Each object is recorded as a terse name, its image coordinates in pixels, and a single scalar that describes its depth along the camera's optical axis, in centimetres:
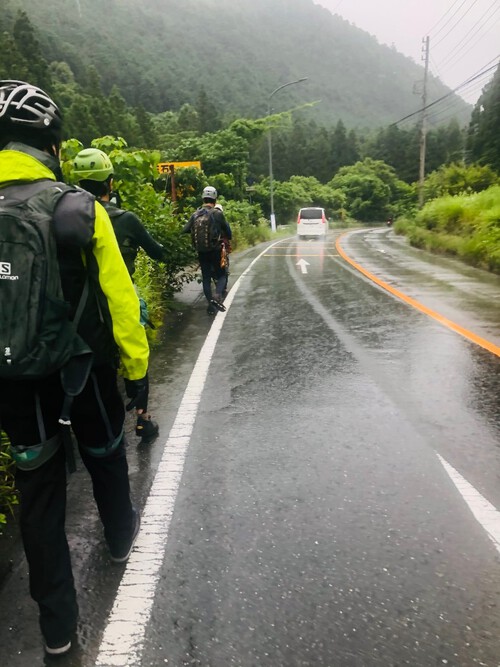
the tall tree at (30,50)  6594
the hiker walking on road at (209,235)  881
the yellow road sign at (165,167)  1488
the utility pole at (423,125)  3765
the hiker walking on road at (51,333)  200
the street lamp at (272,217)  3932
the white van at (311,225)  3456
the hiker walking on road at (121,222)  354
